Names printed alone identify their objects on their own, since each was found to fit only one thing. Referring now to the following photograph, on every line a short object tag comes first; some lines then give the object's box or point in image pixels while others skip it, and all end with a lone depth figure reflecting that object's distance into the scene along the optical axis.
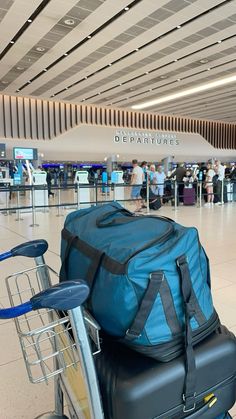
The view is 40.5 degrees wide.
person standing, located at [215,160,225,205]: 10.80
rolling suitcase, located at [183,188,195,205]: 10.52
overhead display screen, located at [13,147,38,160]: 10.92
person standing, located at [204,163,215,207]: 10.87
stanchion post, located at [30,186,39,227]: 6.89
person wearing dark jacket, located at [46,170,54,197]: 14.79
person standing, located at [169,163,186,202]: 11.16
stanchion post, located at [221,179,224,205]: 10.55
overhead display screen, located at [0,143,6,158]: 13.86
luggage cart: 0.77
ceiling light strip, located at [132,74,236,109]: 13.59
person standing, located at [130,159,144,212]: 9.66
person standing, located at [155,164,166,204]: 10.17
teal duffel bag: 0.92
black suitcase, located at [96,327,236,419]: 0.93
